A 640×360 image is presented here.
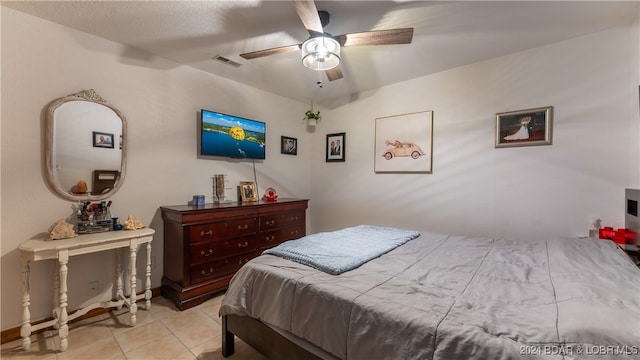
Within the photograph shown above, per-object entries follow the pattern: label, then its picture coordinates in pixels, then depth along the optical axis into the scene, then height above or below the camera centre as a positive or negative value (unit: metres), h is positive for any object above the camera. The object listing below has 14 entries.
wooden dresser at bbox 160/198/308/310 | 2.43 -0.72
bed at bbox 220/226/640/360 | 0.83 -0.53
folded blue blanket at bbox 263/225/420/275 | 1.51 -0.51
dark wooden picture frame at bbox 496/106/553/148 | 2.43 +0.52
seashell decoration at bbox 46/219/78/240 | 1.95 -0.45
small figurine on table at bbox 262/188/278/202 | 3.48 -0.27
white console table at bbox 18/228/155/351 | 1.79 -0.61
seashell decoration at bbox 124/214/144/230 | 2.29 -0.45
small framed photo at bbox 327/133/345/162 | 3.94 +0.48
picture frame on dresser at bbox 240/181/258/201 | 3.36 -0.20
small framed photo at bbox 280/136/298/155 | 3.98 +0.50
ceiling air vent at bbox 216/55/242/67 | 2.72 +1.27
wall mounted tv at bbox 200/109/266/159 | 3.02 +0.51
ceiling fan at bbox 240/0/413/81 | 1.75 +1.02
